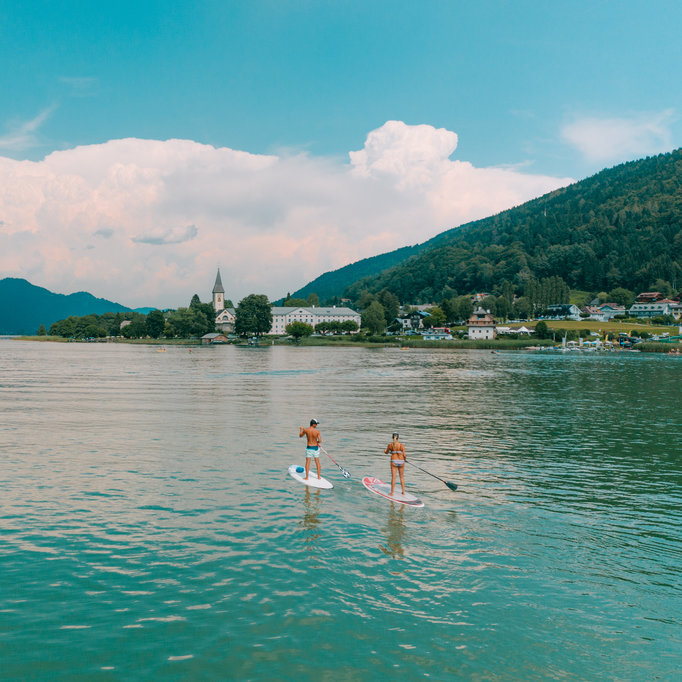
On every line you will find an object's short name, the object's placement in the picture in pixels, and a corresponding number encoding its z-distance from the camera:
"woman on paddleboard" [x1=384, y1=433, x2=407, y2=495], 22.53
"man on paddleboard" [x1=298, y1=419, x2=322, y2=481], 25.16
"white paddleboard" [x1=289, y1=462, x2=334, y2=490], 24.35
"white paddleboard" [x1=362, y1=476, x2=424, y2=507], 22.14
